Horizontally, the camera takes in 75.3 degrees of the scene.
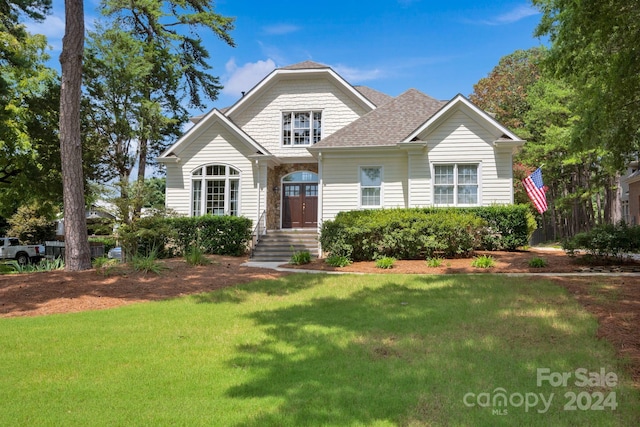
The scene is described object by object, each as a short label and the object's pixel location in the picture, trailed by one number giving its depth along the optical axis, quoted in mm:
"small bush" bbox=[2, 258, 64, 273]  13141
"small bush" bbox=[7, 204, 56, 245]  34875
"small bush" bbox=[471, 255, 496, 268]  11375
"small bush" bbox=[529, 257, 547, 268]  11102
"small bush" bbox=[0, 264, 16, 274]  17147
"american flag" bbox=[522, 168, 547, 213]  21891
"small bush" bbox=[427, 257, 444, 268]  11766
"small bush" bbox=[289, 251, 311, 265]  13727
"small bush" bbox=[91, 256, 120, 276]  10477
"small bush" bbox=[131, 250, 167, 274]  10789
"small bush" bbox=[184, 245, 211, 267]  12672
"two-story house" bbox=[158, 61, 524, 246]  16234
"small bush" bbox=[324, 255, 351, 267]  12695
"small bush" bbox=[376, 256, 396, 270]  11938
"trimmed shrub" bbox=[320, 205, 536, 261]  13102
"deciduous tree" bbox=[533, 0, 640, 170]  8141
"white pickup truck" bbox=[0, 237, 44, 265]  28219
